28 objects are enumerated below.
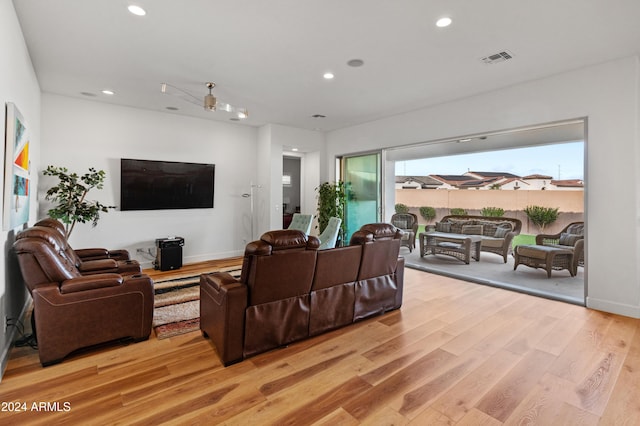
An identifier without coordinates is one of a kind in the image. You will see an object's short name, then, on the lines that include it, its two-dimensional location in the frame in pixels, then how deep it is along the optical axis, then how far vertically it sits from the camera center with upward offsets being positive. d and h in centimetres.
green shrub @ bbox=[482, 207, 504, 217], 847 +0
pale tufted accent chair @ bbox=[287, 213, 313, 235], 552 -20
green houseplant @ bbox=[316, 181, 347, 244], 694 +23
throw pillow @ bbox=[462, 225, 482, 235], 738 -43
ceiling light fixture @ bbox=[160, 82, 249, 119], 394 +174
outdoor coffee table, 622 -70
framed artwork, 238 +34
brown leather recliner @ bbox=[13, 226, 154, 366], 233 -74
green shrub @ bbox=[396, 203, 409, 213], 1012 +12
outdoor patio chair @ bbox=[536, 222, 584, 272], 502 -50
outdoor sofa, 660 -39
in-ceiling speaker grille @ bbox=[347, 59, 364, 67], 356 +174
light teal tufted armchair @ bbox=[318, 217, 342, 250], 524 -40
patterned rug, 305 -112
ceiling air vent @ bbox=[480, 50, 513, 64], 334 +172
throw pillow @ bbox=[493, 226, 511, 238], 674 -43
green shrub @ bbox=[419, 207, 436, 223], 986 -4
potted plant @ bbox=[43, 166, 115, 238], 437 +19
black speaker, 536 -75
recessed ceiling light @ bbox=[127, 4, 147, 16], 257 +169
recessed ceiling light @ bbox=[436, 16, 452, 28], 271 +170
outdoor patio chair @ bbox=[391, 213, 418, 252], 762 -37
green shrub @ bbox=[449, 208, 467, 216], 929 +2
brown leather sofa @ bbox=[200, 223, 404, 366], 238 -71
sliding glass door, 639 +48
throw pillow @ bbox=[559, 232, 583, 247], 526 -46
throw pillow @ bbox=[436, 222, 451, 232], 771 -38
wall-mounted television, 533 +47
